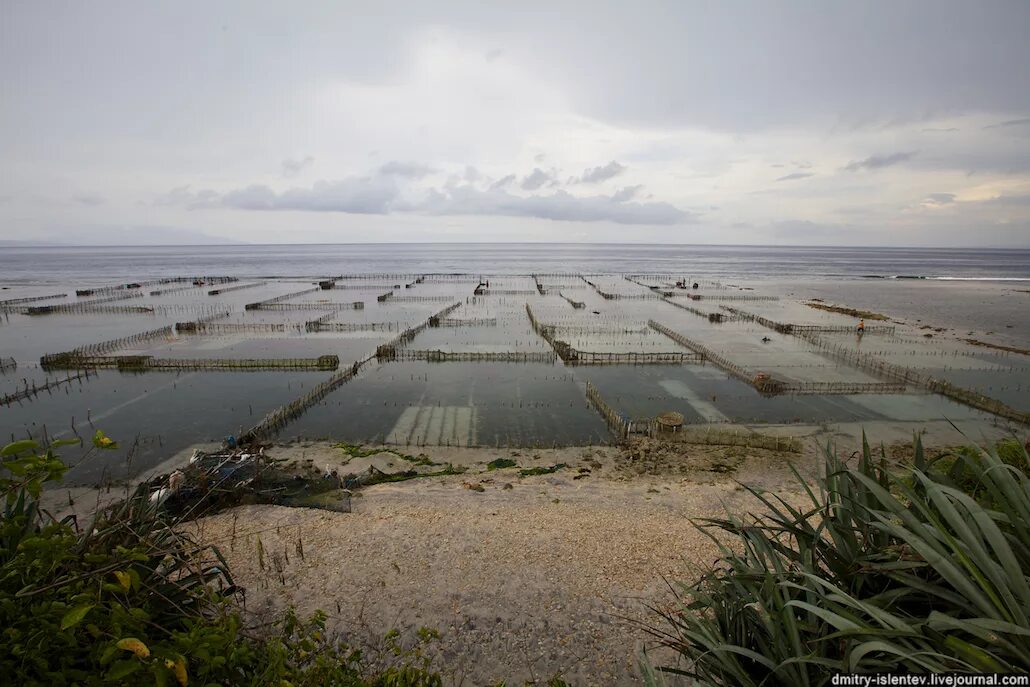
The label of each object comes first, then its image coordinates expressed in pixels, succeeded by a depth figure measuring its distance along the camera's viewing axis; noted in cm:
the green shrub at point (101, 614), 287
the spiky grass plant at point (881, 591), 273
